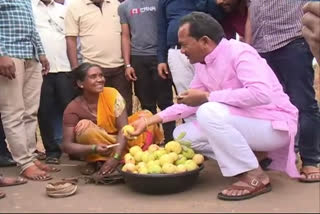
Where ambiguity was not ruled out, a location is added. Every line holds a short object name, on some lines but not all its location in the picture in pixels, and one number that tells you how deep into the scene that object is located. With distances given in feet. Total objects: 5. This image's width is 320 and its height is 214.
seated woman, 15.06
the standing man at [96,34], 17.42
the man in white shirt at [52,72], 17.63
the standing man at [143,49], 17.38
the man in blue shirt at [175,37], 15.71
